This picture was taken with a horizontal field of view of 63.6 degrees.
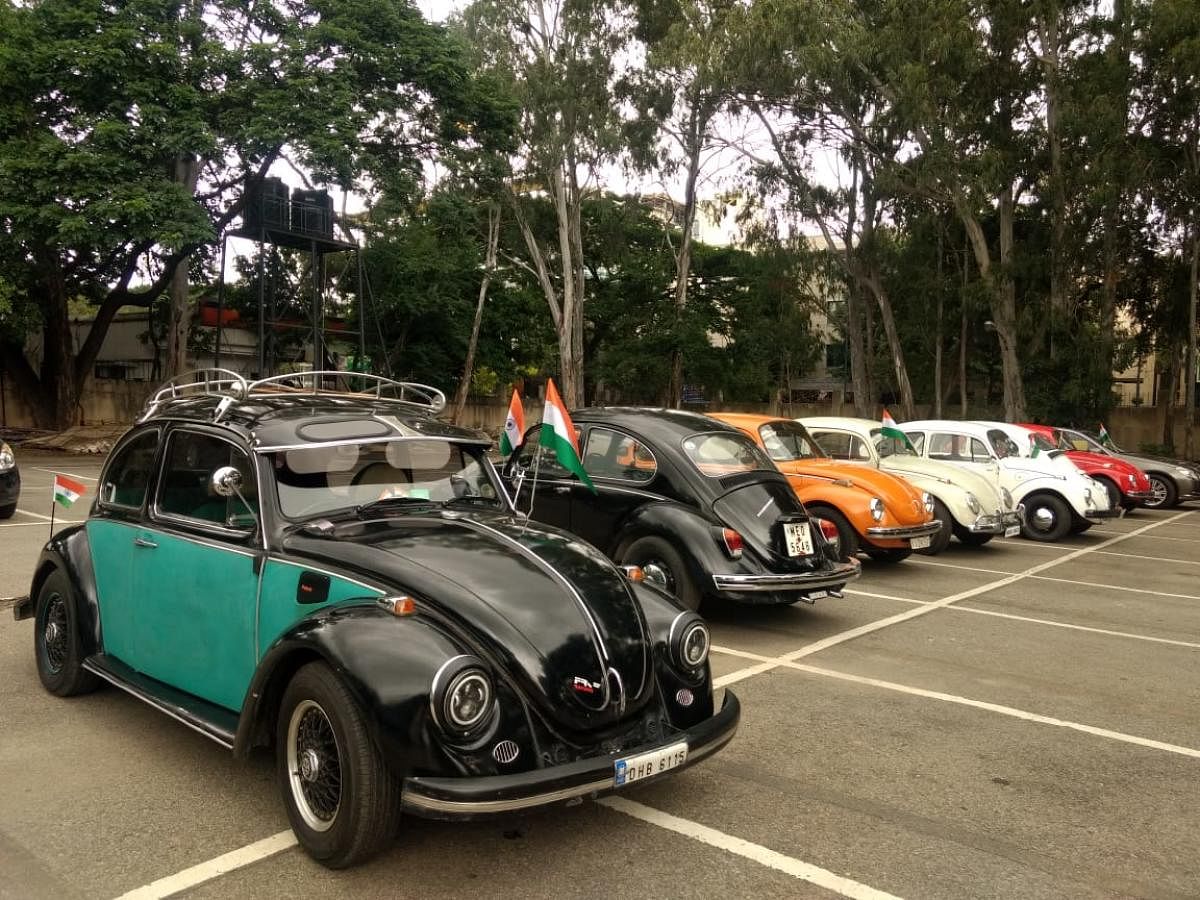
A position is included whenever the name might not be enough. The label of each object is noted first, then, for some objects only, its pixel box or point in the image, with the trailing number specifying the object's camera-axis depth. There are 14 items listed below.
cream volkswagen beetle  11.98
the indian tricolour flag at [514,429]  7.52
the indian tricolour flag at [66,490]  6.29
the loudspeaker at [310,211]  24.62
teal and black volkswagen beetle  3.42
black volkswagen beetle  7.45
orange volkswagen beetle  10.15
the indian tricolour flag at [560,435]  6.16
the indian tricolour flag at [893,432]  12.82
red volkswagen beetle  17.34
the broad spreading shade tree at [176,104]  21.34
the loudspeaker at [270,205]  23.98
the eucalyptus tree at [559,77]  29.84
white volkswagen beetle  14.20
